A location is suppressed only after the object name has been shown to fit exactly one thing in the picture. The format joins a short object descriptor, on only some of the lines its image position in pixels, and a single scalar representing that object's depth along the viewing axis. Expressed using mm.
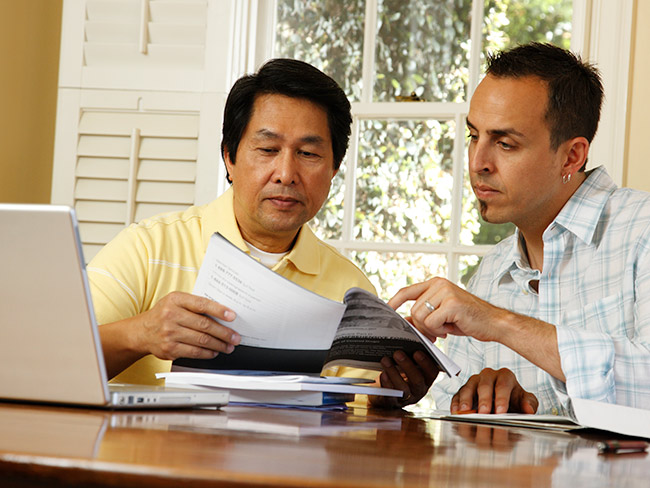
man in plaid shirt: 1459
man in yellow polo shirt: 1612
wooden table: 699
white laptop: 1087
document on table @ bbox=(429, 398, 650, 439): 1263
